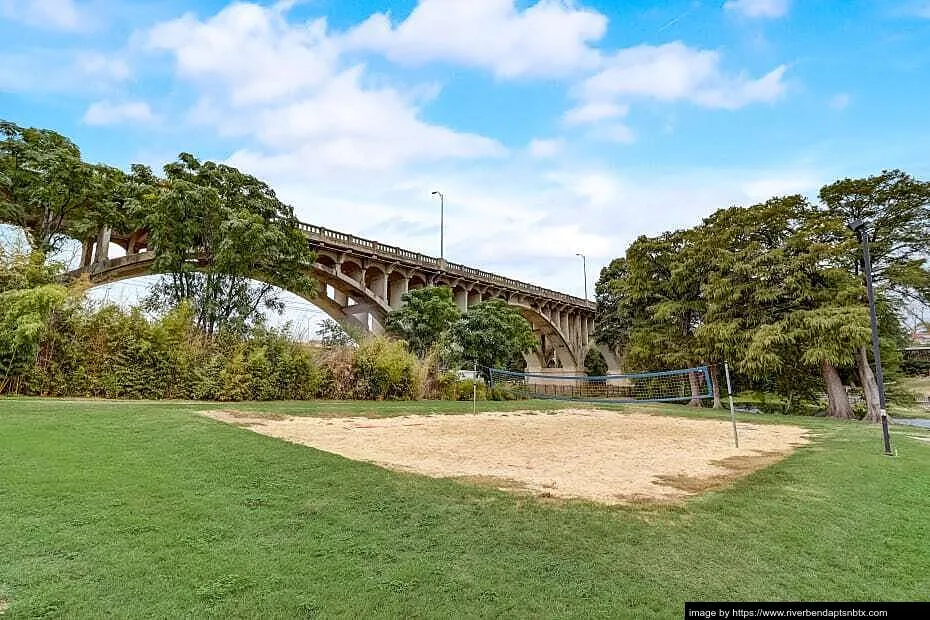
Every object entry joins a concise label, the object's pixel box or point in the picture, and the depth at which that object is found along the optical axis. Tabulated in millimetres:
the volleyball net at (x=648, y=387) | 21719
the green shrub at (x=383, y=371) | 16672
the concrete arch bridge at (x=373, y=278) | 19781
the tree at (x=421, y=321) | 23844
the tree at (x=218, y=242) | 15266
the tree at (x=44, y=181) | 14359
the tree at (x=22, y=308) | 10281
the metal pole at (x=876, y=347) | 7117
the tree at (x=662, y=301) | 20969
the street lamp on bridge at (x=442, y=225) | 34938
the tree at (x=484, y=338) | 23453
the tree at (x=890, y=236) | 16641
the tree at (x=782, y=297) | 15544
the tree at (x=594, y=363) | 45188
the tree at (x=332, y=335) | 17958
